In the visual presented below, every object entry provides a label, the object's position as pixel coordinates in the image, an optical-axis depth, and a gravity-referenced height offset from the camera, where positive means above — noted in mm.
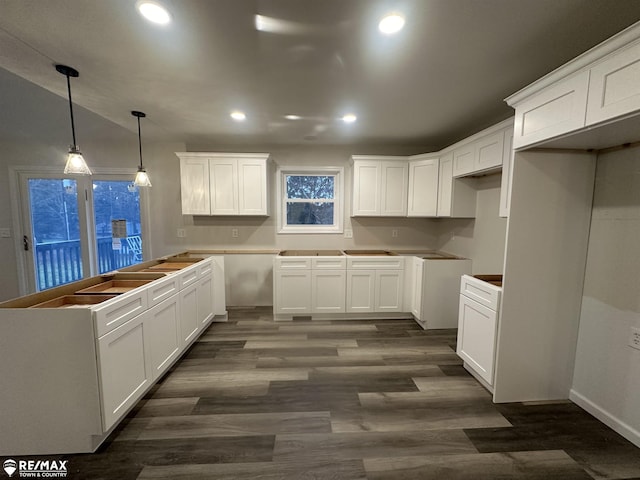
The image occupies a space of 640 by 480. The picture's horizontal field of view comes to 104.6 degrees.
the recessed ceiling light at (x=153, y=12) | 1236 +1064
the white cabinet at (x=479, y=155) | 2334 +704
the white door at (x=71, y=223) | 3684 -106
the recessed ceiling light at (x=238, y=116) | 2588 +1108
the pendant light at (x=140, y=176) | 2656 +438
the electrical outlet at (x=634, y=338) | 1560 -723
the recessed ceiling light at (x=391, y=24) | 1309 +1076
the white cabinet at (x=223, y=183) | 3469 +492
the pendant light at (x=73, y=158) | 1834 +429
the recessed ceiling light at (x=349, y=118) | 2635 +1116
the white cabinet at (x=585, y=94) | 1120 +699
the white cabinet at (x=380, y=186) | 3574 +504
